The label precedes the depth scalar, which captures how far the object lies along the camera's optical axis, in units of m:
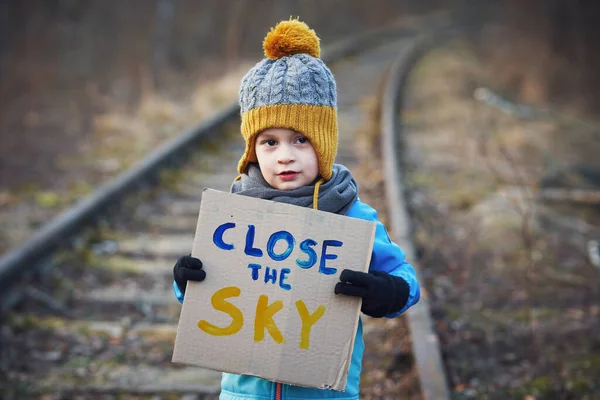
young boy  2.07
